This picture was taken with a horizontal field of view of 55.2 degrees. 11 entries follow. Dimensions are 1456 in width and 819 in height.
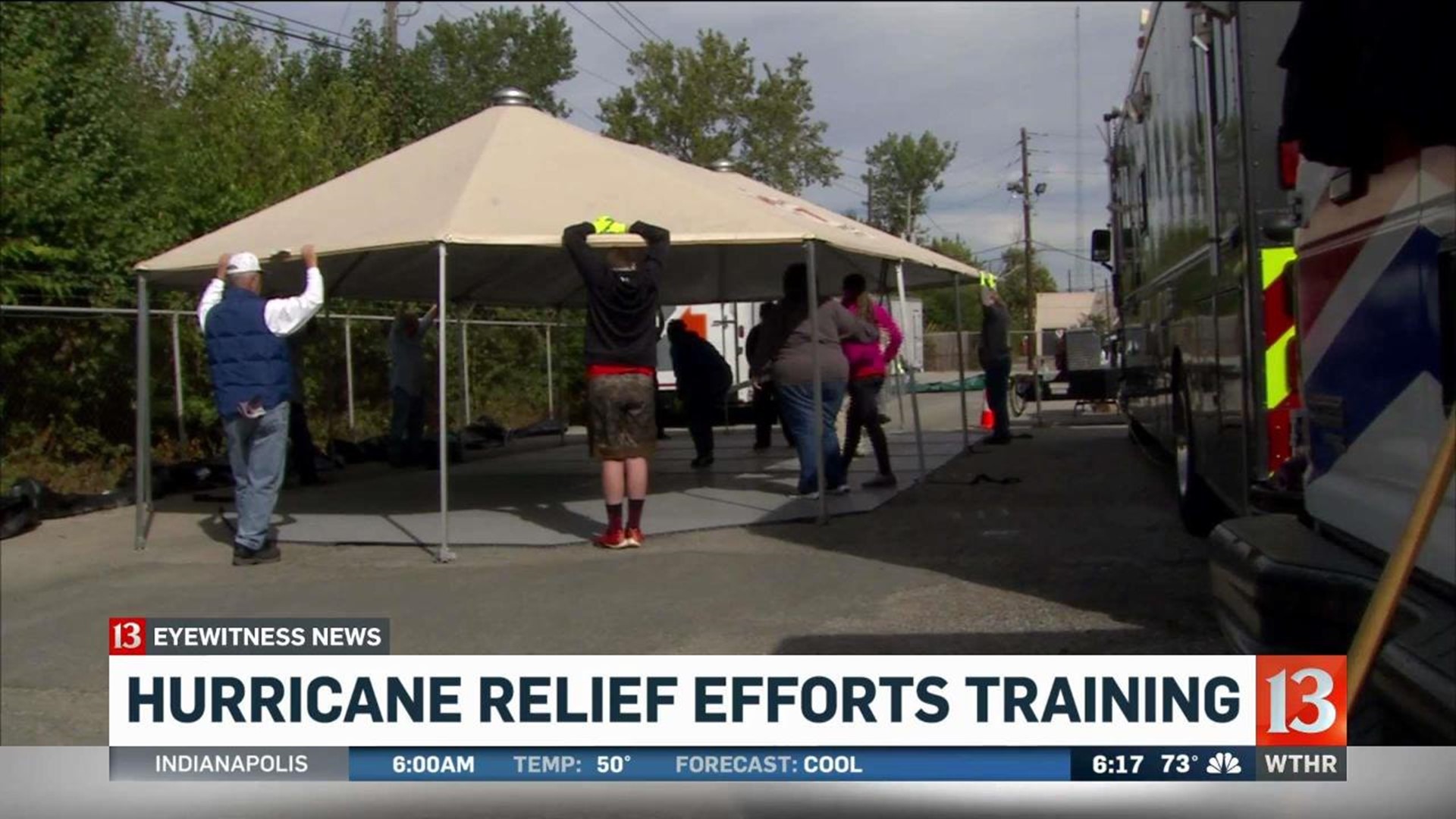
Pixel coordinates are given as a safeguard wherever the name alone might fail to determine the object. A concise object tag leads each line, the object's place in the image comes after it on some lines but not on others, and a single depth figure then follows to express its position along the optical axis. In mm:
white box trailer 22109
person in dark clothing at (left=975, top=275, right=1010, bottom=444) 15609
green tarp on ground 35094
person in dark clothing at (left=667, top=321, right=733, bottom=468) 13633
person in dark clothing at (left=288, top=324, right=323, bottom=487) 12031
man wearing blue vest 8227
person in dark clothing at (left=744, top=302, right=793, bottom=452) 14867
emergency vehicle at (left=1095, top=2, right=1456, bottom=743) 3141
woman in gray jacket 9953
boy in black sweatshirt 8164
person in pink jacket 10977
